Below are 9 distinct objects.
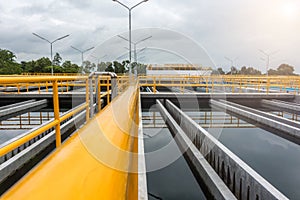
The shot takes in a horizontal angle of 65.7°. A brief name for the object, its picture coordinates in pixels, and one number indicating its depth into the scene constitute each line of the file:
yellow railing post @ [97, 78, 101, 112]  4.23
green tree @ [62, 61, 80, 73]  52.57
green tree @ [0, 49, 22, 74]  43.92
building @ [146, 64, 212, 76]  32.63
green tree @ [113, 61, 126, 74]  31.58
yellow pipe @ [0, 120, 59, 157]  1.26
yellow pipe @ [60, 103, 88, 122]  2.36
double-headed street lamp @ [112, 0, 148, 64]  18.17
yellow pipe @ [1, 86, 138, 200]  0.86
